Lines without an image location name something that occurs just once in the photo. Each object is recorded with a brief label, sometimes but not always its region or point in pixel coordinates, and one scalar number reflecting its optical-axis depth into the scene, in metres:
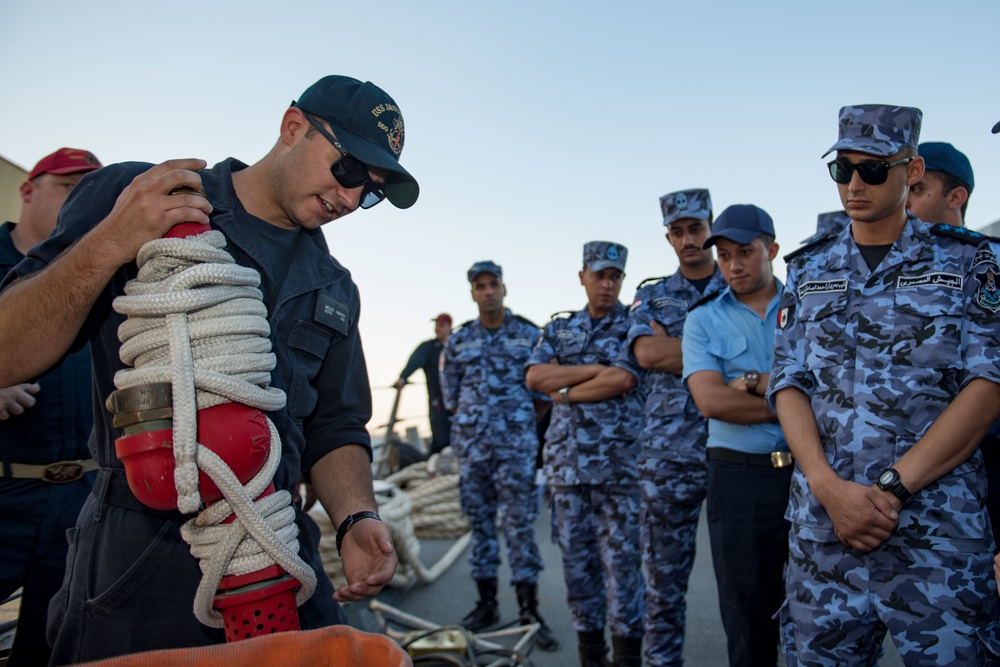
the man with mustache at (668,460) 3.46
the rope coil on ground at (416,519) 5.50
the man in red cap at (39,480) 2.42
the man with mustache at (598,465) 3.98
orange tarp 0.91
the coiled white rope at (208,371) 1.13
